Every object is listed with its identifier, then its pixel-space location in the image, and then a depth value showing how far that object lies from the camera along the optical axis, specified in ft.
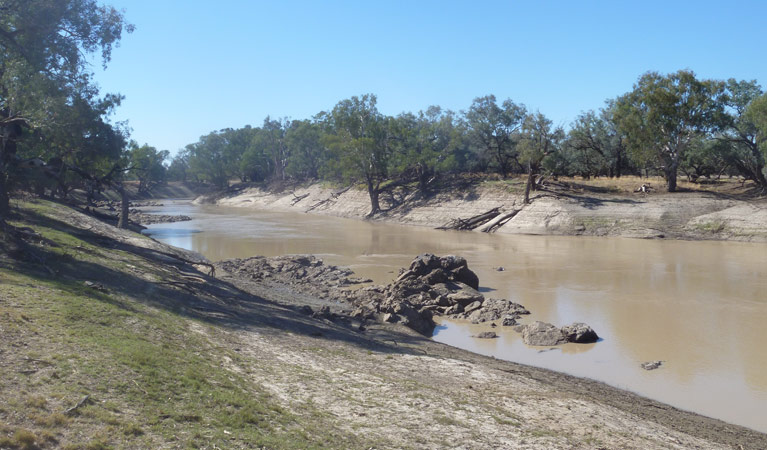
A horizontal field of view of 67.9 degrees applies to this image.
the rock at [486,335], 60.08
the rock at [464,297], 72.59
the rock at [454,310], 70.59
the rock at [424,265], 83.82
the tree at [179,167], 492.41
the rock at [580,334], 57.31
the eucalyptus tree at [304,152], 337.93
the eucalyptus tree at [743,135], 166.30
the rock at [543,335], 57.21
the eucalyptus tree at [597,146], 220.64
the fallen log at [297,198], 300.09
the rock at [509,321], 64.64
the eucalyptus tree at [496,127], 236.43
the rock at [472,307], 70.18
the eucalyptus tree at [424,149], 228.63
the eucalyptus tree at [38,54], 56.18
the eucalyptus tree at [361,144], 227.40
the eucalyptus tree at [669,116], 168.14
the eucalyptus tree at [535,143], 184.44
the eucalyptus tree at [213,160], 403.13
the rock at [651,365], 49.85
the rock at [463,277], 83.41
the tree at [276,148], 375.04
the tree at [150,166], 324.56
